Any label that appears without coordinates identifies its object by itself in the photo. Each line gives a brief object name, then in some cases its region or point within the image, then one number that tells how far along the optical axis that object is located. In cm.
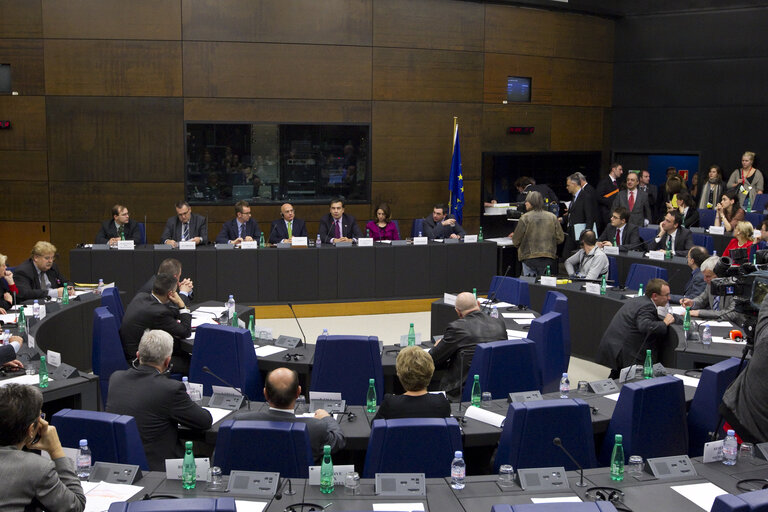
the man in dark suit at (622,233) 1002
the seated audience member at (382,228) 1080
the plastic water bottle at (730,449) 406
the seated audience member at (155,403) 454
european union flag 1224
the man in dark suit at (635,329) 669
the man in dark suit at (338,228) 1054
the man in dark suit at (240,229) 1011
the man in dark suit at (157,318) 649
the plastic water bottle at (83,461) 381
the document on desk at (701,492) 368
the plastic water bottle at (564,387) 530
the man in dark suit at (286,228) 1048
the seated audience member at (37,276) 772
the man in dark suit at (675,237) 963
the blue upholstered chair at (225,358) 587
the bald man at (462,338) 586
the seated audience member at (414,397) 443
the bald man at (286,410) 413
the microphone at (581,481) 387
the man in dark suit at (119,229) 986
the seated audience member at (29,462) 296
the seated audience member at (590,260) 872
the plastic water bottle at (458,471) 379
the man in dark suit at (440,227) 1088
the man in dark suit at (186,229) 1012
